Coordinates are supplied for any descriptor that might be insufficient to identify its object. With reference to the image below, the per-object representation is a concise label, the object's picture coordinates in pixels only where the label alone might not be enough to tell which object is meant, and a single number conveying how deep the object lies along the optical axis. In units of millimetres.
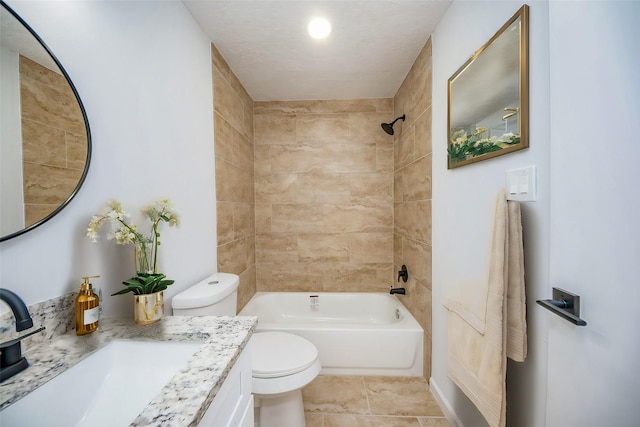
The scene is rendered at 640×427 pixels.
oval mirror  672
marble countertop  537
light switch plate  889
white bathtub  1940
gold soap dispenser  813
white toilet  1267
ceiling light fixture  1588
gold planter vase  931
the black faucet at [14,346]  615
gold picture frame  923
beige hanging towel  904
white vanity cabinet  660
